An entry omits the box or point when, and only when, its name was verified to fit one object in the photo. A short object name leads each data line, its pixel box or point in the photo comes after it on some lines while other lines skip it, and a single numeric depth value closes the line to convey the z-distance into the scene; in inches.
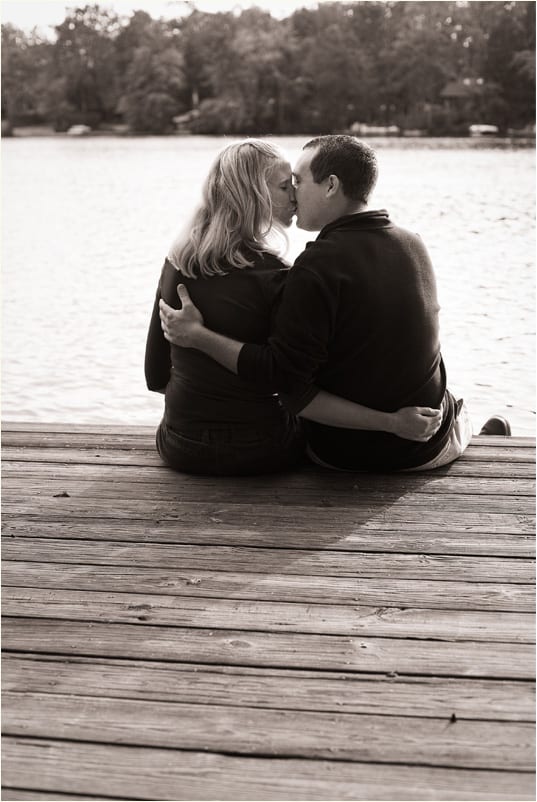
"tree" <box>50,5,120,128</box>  2896.2
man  118.5
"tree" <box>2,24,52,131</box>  2861.7
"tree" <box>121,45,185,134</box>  2679.6
